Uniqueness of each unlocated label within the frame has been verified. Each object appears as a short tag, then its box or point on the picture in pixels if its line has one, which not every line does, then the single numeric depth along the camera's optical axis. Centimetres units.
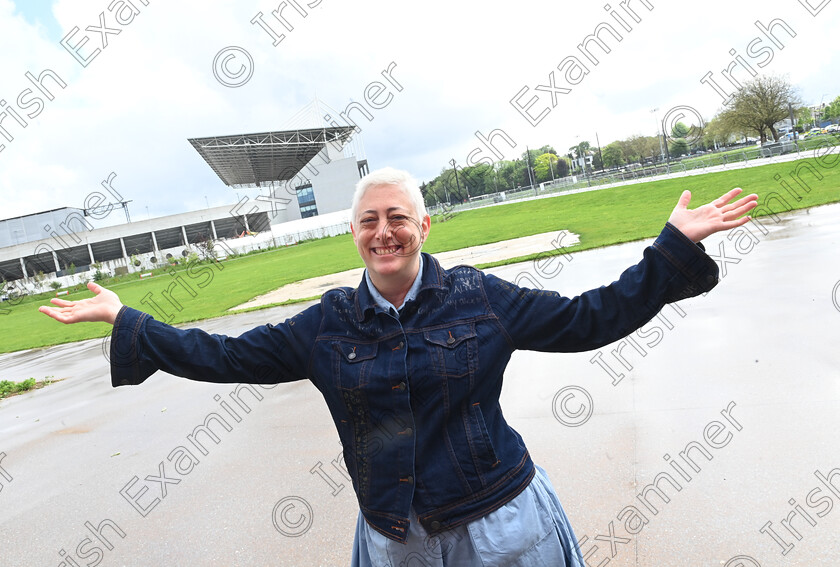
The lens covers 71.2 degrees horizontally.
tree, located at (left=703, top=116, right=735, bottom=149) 5101
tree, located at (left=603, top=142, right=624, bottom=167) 10173
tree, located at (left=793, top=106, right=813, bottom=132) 4899
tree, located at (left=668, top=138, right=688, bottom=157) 9019
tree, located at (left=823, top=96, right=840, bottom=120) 9461
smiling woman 180
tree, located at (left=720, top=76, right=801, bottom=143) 4669
